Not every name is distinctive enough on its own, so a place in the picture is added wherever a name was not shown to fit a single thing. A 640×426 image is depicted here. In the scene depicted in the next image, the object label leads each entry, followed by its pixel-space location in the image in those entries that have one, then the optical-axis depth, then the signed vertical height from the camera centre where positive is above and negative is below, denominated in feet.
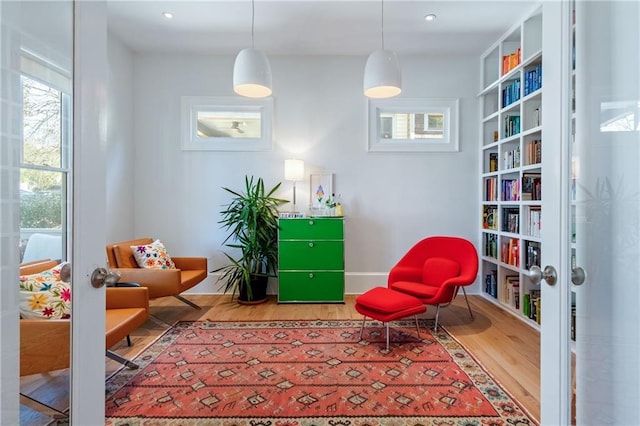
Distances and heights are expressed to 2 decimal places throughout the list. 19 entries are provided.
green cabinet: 12.30 -1.80
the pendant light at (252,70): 8.99 +4.01
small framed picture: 13.83 +1.01
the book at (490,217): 12.90 -0.18
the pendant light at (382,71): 8.82 +3.92
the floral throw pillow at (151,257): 11.00 -1.56
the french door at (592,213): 2.87 +0.00
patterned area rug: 5.92 -3.71
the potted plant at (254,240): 12.34 -1.09
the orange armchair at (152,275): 10.02 -2.04
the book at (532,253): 10.29 -1.32
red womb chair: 9.71 -1.93
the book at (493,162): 12.89 +2.07
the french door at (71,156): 2.54 +0.52
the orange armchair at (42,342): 2.74 -1.19
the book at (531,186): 10.34 +0.89
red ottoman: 8.57 -2.55
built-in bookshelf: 10.47 +1.68
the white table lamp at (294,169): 12.86 +1.73
